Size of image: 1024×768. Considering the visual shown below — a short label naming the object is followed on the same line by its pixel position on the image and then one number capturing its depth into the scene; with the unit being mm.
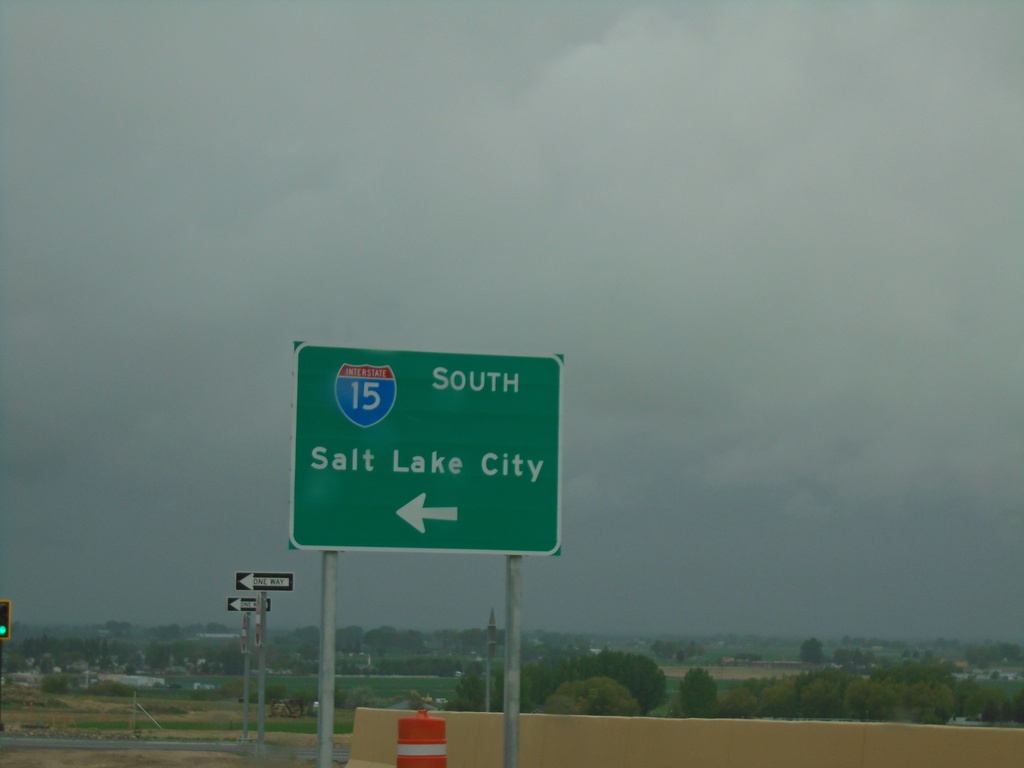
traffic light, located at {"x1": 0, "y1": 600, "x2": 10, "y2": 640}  32344
